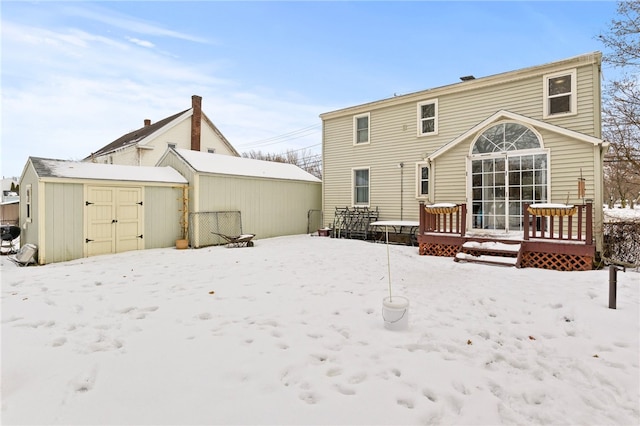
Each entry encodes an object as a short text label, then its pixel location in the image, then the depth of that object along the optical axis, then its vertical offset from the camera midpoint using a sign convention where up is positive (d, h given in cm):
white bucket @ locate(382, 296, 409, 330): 356 -116
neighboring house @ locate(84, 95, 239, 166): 1836 +441
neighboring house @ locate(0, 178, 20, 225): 1286 -3
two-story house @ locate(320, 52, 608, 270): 835 +186
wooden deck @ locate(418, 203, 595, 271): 694 -77
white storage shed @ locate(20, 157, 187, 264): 822 +8
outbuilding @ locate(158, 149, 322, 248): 1080 +69
